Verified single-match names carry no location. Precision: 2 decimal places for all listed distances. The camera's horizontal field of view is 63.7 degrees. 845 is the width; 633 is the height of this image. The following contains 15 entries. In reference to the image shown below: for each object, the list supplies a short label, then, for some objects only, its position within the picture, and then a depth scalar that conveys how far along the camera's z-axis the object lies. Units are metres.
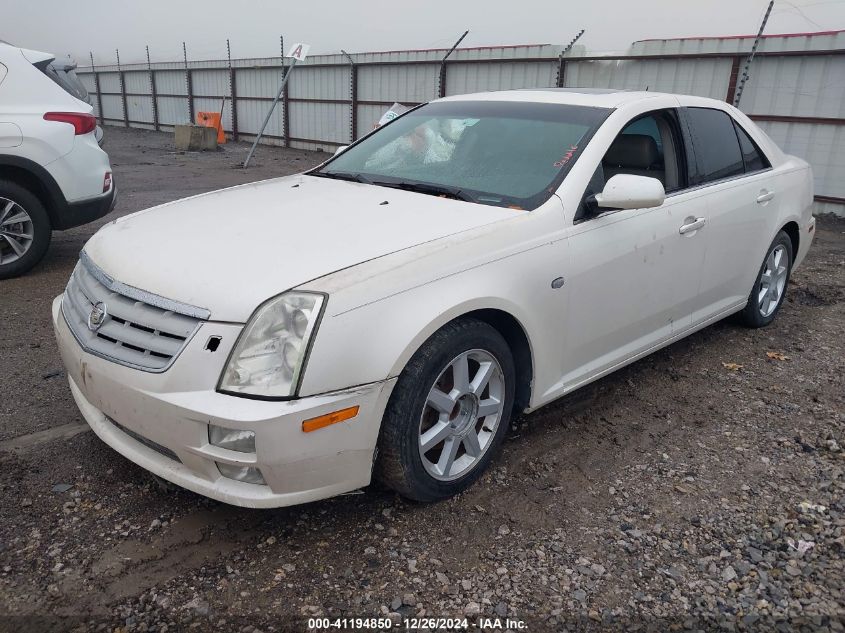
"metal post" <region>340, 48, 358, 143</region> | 17.34
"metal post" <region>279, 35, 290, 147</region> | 19.81
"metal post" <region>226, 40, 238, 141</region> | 21.62
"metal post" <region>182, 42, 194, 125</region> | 23.95
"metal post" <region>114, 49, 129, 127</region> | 28.64
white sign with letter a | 13.29
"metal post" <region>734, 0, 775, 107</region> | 9.96
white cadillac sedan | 2.21
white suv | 5.40
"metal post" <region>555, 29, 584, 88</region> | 12.53
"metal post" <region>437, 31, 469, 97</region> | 15.05
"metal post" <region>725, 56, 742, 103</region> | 10.39
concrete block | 18.55
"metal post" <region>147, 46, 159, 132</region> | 26.31
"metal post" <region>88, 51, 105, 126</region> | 30.88
